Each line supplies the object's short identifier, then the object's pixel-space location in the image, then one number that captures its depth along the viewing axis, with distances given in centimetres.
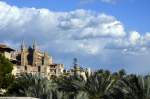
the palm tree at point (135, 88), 3800
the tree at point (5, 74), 6731
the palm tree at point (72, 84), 4795
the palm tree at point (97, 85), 4703
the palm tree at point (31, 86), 4626
